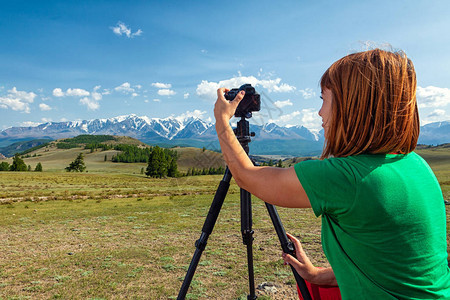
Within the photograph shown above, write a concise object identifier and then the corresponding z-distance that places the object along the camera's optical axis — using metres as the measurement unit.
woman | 1.16
